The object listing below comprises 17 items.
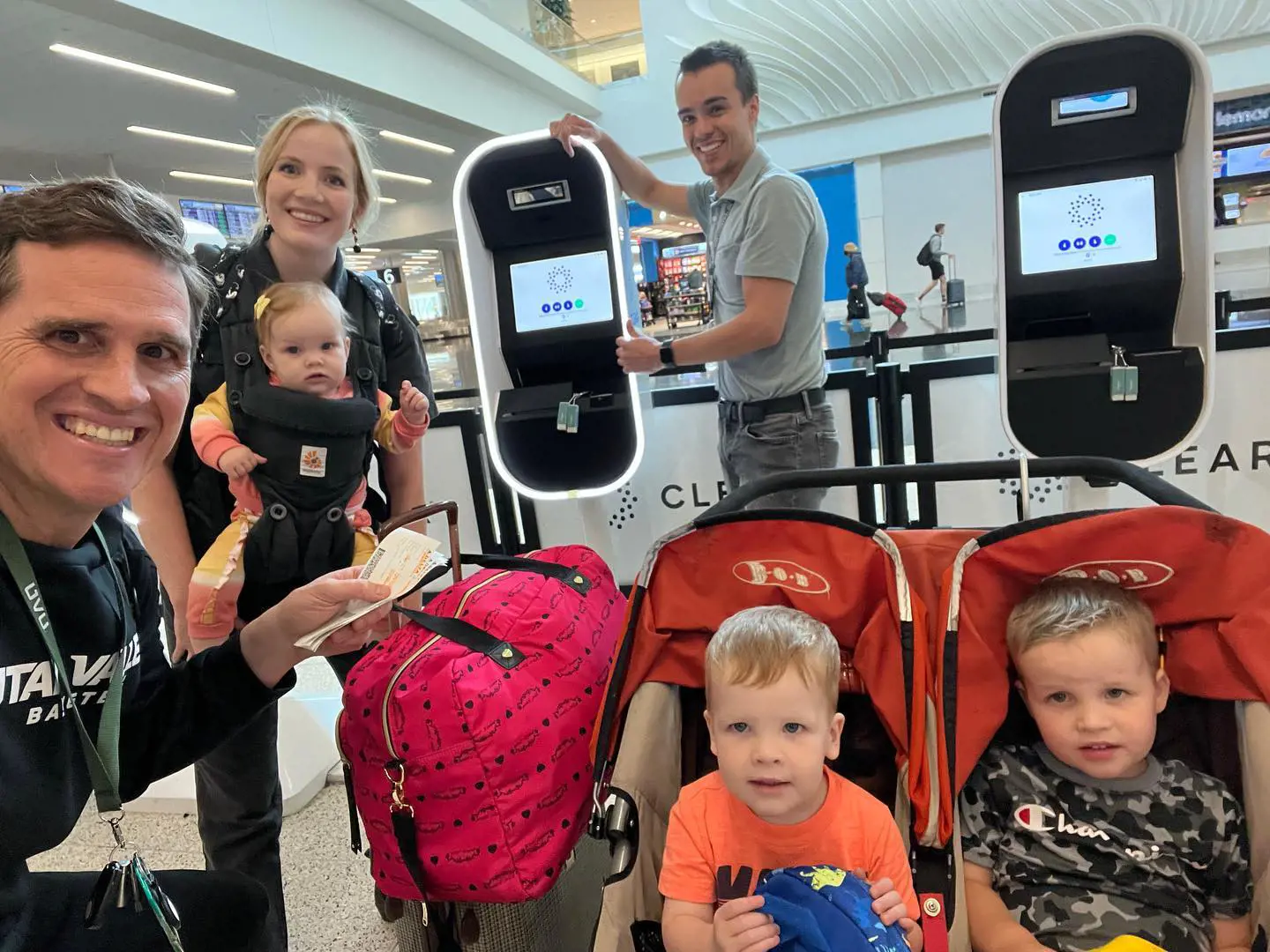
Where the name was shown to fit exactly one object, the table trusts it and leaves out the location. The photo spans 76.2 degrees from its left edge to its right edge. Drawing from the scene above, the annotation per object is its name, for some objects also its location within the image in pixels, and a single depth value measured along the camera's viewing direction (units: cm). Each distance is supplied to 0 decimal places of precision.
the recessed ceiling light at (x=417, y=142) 1070
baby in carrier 156
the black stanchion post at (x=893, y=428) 304
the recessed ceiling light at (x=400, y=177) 1341
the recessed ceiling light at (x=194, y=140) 921
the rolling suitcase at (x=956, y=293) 1112
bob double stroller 122
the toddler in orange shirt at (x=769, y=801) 119
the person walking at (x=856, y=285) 965
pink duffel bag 130
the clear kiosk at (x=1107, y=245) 215
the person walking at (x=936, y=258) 1011
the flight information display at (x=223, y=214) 1276
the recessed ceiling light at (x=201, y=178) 1146
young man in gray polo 211
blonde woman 161
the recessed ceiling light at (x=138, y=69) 640
